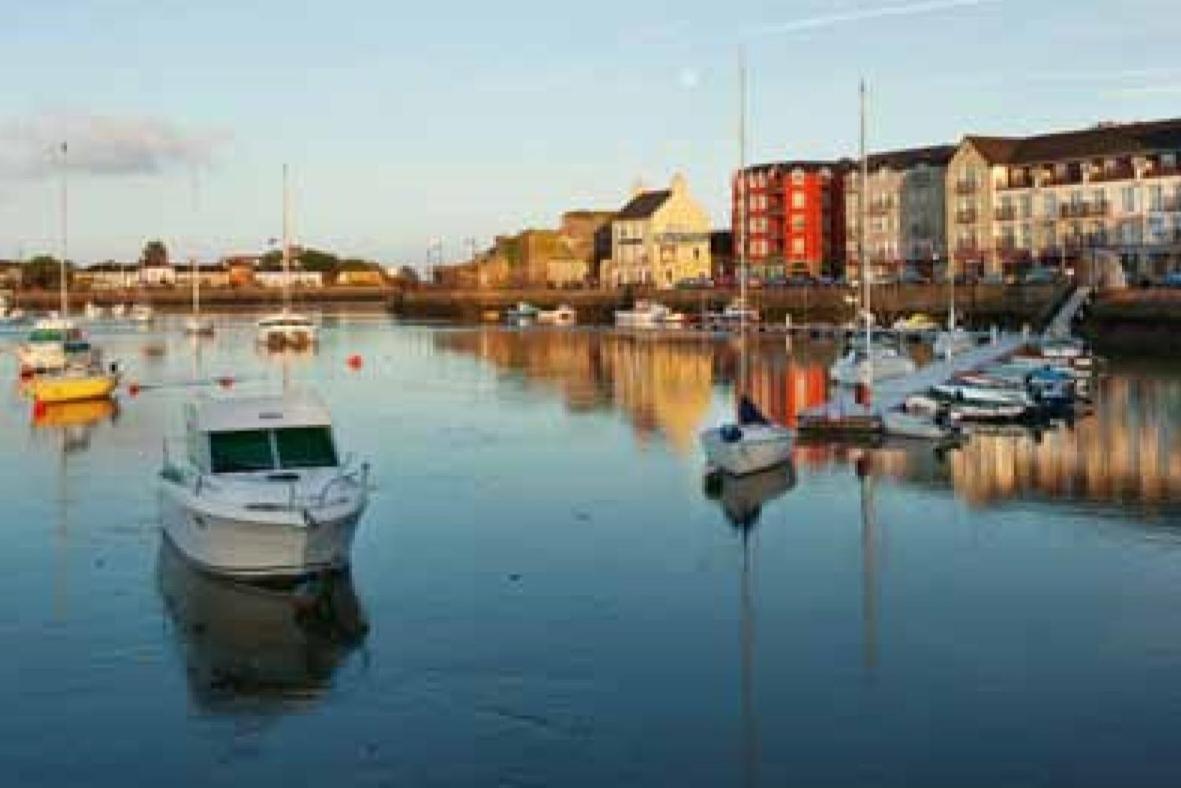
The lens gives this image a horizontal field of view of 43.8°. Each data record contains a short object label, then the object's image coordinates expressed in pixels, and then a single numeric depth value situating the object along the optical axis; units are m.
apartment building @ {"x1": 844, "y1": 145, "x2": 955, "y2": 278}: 110.25
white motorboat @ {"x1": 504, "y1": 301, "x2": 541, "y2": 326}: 132.35
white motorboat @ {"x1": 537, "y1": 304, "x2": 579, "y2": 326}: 127.97
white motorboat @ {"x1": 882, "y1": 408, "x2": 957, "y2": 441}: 38.34
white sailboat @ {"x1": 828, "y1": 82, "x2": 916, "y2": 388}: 50.77
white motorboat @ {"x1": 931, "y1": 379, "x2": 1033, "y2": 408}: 43.34
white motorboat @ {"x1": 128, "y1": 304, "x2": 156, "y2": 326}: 143.12
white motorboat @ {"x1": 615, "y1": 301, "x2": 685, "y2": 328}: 113.00
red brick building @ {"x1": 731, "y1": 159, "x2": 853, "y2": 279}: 121.44
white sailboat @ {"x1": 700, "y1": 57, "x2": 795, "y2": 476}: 31.47
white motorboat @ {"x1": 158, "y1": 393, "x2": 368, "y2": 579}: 20.66
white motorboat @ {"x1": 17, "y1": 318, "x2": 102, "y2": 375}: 62.22
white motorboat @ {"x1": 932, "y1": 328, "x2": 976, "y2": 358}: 65.62
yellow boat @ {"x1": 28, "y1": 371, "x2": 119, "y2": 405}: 51.06
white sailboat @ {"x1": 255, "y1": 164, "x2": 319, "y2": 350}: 90.12
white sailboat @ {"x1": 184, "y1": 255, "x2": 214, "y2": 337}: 99.12
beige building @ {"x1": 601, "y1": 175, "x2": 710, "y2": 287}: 140.50
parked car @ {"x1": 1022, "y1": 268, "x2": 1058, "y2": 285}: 87.44
